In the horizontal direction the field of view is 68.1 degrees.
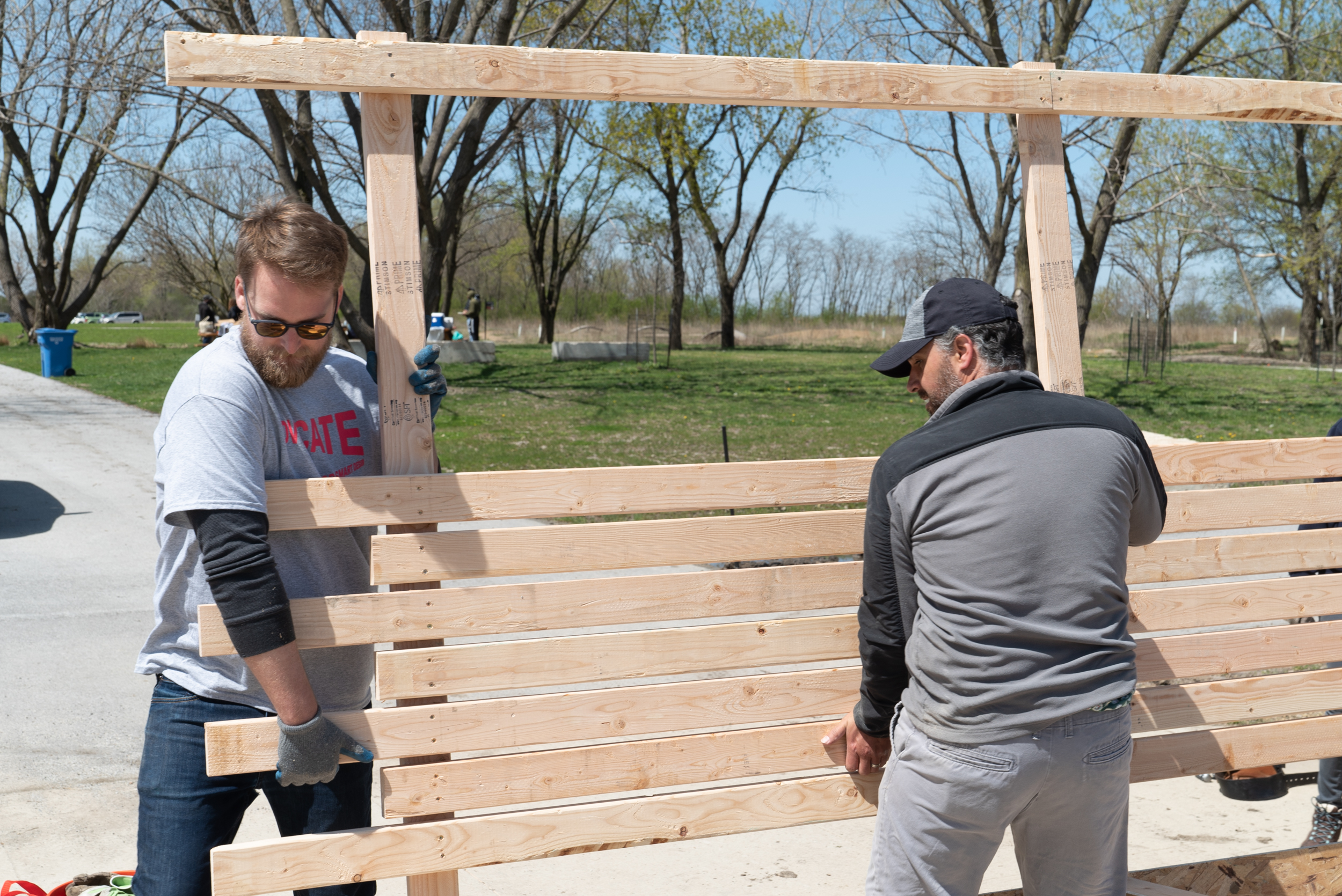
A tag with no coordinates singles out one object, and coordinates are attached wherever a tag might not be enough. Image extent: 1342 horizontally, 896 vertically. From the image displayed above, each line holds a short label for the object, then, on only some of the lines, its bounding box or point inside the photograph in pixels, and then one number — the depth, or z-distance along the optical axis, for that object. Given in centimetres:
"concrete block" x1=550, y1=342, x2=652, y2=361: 2341
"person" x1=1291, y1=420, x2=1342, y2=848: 353
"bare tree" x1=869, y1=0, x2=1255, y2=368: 1472
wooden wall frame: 232
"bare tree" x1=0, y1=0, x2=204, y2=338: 1145
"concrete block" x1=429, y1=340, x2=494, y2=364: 2250
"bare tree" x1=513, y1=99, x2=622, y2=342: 3684
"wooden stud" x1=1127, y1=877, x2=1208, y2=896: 272
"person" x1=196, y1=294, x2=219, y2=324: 2830
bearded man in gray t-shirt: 204
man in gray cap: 192
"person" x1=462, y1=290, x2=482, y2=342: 3198
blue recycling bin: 1900
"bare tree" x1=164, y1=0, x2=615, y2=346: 1175
